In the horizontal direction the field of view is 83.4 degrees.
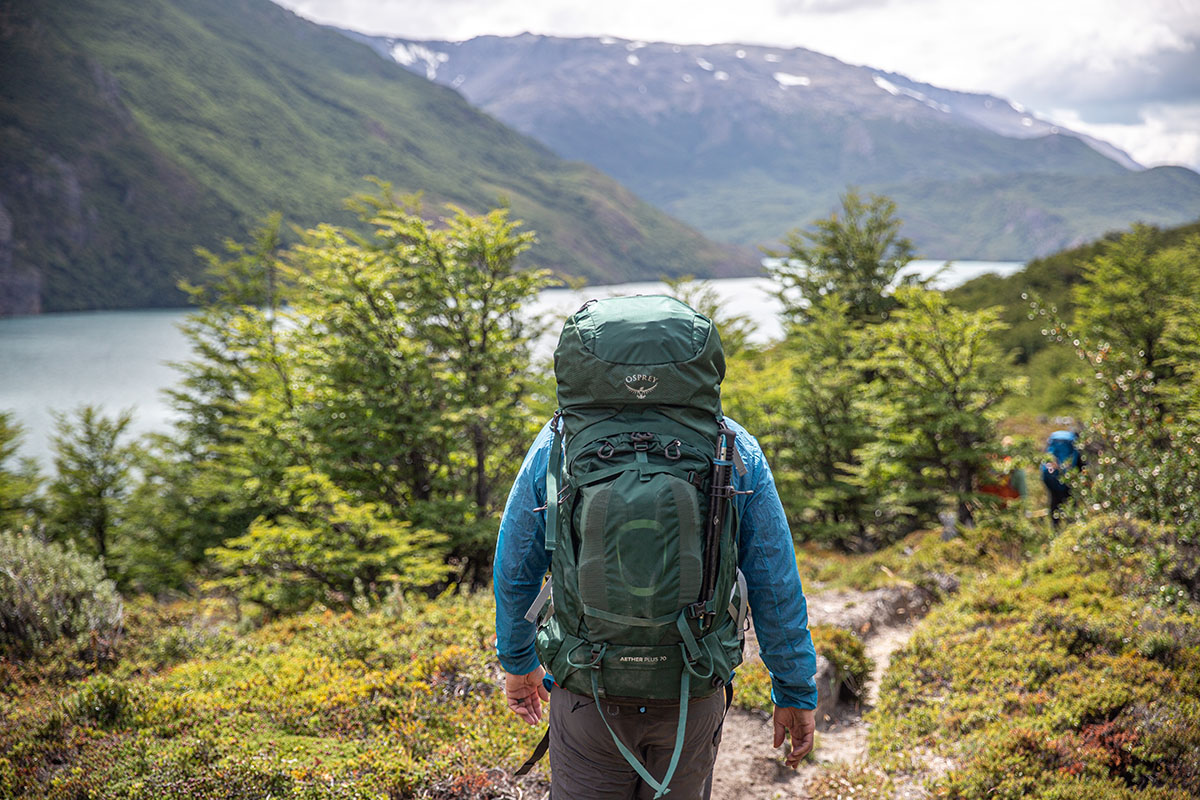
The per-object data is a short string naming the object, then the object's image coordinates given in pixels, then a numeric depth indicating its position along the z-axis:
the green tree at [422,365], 10.23
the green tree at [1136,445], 6.16
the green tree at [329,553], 8.62
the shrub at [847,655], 5.54
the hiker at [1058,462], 8.66
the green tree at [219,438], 12.06
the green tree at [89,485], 18.05
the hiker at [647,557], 1.90
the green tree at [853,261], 16.66
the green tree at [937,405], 11.48
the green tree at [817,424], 13.41
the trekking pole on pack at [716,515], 1.95
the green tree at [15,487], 18.52
